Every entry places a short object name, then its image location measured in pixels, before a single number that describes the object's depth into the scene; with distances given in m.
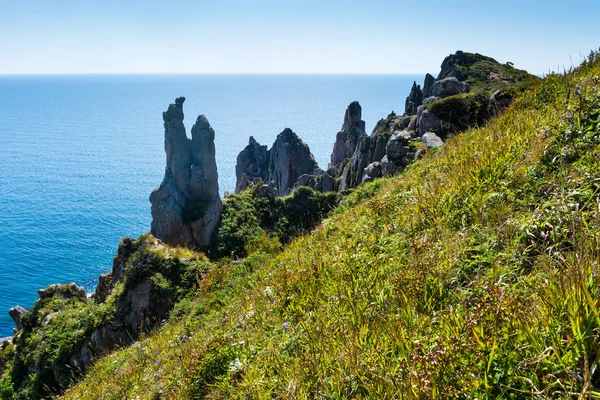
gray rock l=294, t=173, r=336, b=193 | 68.56
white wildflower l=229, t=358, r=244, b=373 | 5.41
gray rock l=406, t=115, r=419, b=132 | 39.88
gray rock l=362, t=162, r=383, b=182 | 39.19
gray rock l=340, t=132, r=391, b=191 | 53.03
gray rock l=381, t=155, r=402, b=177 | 32.47
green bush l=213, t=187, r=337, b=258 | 51.41
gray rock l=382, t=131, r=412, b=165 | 33.38
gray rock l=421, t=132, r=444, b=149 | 29.47
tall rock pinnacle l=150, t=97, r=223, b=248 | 50.66
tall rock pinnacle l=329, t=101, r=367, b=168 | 88.62
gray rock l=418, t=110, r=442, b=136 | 35.34
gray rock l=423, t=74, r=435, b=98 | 81.71
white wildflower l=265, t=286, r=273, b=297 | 7.32
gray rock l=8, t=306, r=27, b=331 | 49.04
